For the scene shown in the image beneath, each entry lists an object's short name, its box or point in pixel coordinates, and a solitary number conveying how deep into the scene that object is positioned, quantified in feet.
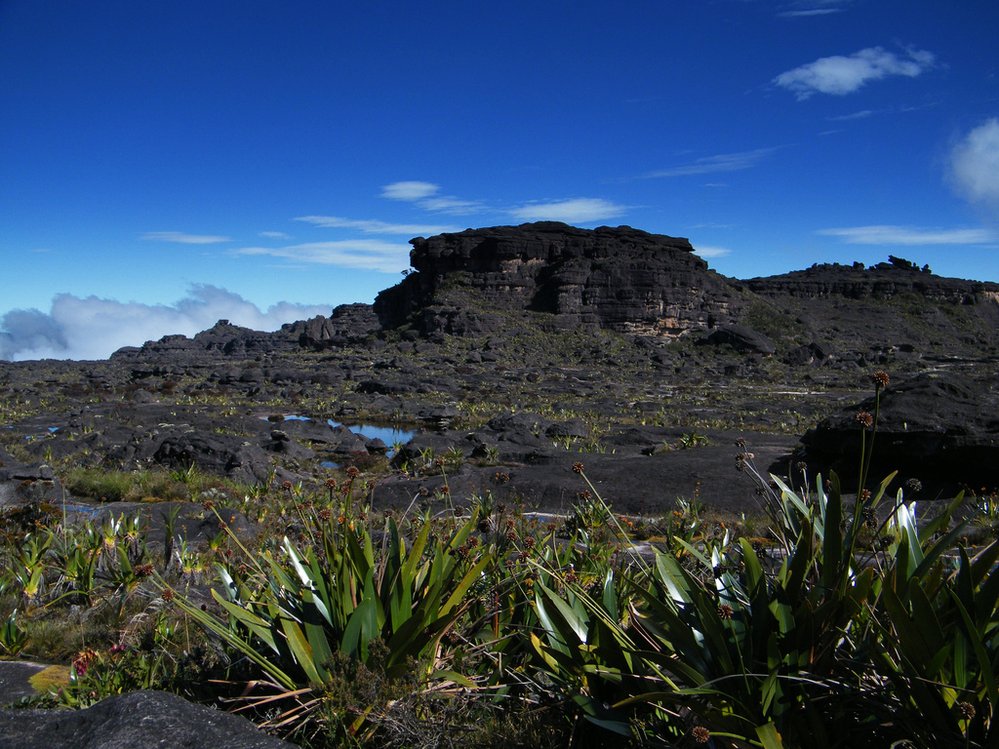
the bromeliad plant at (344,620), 9.86
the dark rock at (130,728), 7.54
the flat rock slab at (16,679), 11.64
